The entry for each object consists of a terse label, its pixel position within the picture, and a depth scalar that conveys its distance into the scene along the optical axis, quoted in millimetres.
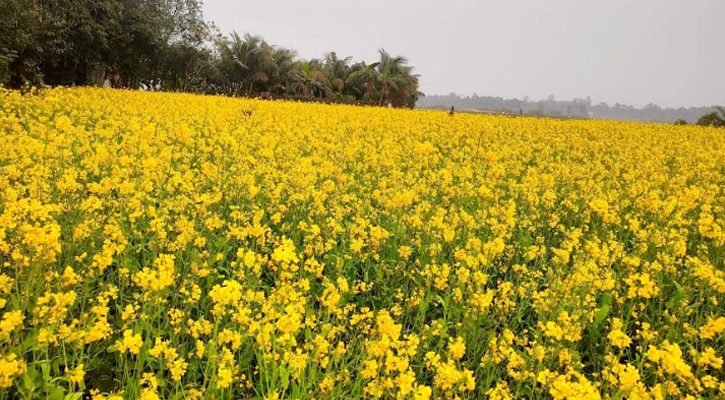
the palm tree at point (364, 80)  38938
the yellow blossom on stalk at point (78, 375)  1981
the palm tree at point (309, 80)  37531
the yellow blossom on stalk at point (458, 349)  2350
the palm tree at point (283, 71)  37906
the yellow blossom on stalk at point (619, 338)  2572
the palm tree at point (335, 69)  39938
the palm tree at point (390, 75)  38531
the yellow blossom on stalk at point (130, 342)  2038
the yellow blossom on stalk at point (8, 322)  1985
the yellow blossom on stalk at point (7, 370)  1880
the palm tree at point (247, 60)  36844
